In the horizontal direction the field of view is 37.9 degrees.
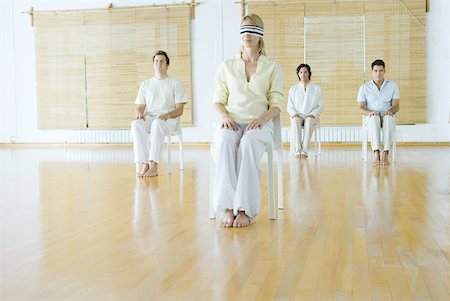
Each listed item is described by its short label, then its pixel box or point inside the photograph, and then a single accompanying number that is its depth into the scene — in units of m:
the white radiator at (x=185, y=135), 9.80
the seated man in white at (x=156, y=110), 6.10
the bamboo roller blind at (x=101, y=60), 10.27
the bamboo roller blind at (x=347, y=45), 9.59
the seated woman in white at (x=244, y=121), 3.50
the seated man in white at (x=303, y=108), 7.94
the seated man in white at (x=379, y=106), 6.77
